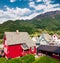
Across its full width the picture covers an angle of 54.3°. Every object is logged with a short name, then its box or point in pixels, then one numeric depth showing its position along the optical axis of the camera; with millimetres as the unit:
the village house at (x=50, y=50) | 17679
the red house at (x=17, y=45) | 19948
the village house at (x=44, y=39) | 31963
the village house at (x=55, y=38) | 37354
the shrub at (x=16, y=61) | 13370
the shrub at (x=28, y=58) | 14362
